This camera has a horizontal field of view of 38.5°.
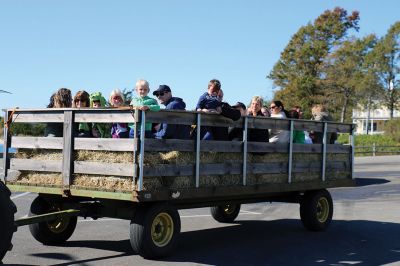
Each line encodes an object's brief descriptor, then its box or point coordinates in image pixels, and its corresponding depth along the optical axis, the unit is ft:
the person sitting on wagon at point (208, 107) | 25.90
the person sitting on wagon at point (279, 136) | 30.01
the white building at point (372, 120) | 306.35
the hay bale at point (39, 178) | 24.03
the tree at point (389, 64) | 190.49
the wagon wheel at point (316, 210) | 32.05
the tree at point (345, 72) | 181.88
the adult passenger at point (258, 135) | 28.12
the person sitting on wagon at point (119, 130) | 24.47
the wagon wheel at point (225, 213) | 35.05
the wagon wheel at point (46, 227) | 26.05
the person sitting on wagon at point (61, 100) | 25.36
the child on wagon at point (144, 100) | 22.87
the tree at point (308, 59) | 182.91
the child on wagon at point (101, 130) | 25.36
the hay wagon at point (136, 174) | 21.97
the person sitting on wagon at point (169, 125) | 24.14
